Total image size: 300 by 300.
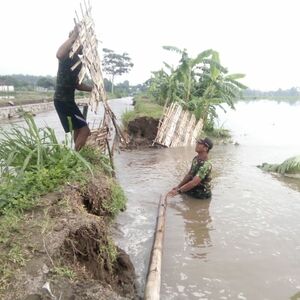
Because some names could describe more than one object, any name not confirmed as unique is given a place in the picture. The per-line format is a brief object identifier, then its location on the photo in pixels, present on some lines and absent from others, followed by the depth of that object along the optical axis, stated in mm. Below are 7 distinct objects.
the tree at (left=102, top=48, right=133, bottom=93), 56421
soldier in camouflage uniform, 4573
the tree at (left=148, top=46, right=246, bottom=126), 11505
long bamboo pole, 2187
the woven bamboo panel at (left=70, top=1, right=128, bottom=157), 3576
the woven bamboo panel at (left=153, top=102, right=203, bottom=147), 9539
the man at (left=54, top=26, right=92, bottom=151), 3875
